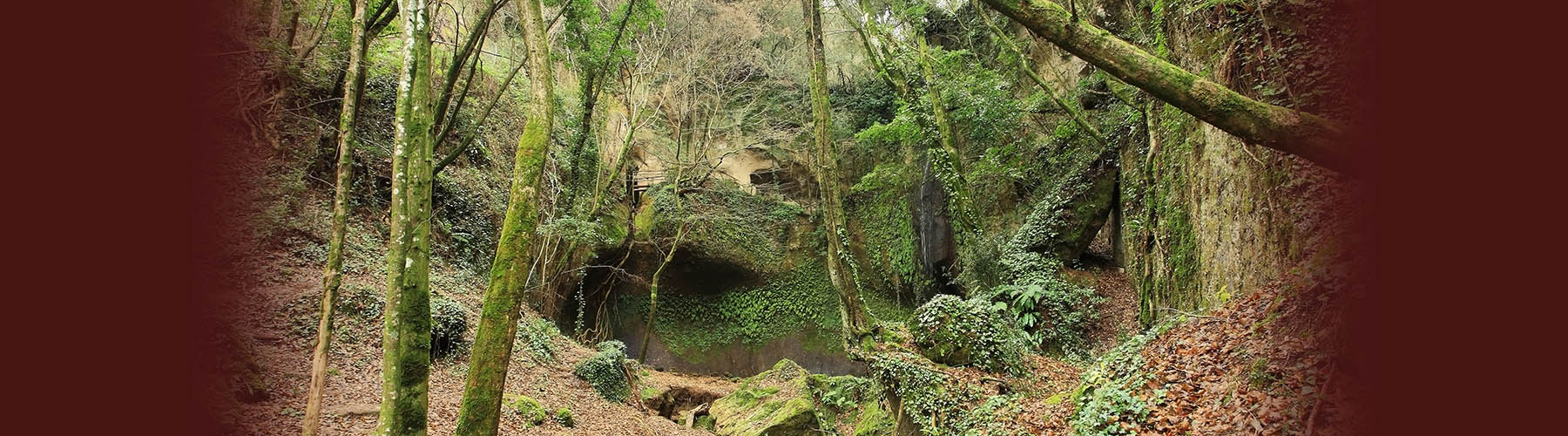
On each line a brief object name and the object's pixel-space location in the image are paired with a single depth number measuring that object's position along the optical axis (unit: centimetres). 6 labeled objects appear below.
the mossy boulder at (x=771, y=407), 1061
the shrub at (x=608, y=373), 1153
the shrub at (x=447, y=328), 938
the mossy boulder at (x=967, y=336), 932
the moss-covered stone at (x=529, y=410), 845
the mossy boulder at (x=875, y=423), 1041
